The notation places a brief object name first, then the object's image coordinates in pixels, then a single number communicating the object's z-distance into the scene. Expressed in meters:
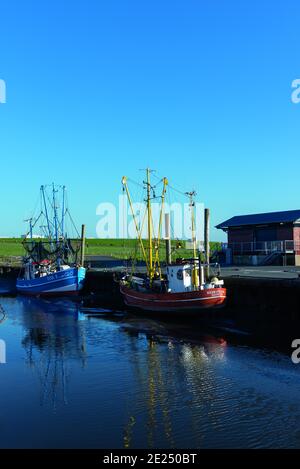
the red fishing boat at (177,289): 36.50
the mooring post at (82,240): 64.71
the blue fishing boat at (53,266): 59.22
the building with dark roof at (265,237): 55.88
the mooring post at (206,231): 42.61
